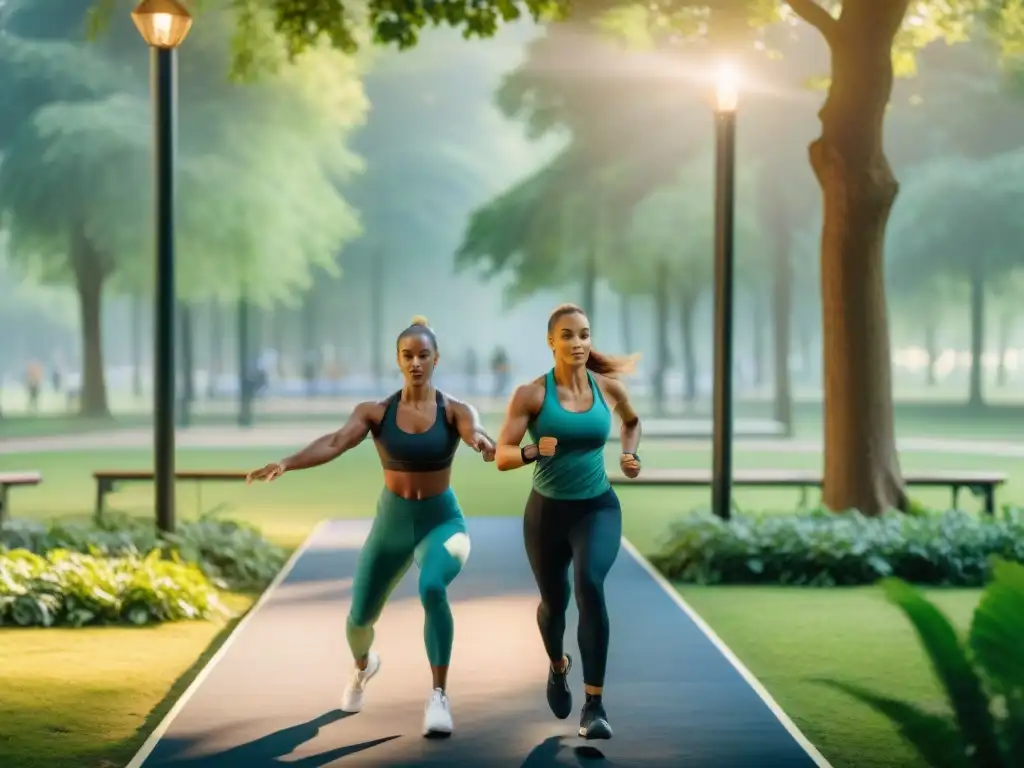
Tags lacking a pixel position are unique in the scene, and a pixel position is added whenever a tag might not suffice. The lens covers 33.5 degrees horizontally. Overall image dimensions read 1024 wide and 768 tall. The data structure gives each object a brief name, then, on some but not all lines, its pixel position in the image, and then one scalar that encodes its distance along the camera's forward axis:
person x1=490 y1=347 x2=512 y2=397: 52.06
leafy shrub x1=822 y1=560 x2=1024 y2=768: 5.58
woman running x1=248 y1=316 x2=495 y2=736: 7.78
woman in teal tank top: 7.54
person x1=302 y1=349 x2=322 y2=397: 58.61
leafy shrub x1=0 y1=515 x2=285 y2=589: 12.59
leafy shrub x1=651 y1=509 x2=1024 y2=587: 13.62
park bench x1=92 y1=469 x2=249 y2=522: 15.97
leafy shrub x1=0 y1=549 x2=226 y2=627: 11.44
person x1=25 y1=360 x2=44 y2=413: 50.25
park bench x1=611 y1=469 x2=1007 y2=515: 16.34
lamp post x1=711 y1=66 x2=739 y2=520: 14.66
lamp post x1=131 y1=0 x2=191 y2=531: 12.91
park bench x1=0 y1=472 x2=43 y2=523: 15.58
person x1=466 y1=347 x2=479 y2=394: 58.12
